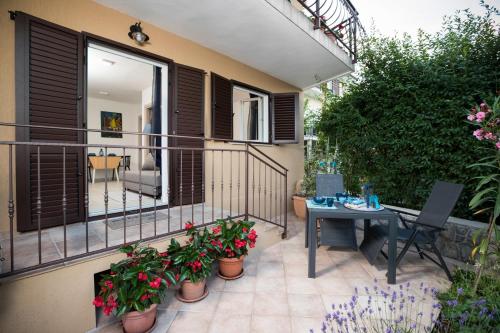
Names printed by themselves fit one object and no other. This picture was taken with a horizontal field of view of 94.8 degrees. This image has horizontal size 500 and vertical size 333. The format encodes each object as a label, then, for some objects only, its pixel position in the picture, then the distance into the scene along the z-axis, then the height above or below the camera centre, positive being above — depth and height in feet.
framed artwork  24.79 +4.35
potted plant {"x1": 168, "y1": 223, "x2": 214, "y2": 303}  6.86 -3.20
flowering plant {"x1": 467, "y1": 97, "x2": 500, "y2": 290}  5.86 +0.67
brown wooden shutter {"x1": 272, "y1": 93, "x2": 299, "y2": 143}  16.46 +3.32
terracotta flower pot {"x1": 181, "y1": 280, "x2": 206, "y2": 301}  6.97 -3.90
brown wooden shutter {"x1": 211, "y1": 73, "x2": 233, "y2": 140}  12.71 +3.14
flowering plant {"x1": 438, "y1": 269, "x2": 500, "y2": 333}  4.46 -3.17
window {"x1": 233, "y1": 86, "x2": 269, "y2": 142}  17.17 +3.36
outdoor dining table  7.89 -1.92
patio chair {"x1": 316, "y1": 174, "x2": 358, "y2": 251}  10.06 -3.08
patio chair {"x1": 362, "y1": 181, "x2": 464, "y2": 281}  8.05 -2.15
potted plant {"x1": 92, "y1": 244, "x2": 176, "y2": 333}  5.40 -3.16
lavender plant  5.97 -4.18
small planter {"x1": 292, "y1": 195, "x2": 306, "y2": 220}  16.44 -3.12
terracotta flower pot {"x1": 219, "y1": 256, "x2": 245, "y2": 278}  8.21 -3.77
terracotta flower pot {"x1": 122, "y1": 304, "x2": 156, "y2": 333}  5.57 -3.91
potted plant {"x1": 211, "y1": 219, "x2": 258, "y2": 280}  8.08 -2.90
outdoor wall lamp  9.65 +5.41
